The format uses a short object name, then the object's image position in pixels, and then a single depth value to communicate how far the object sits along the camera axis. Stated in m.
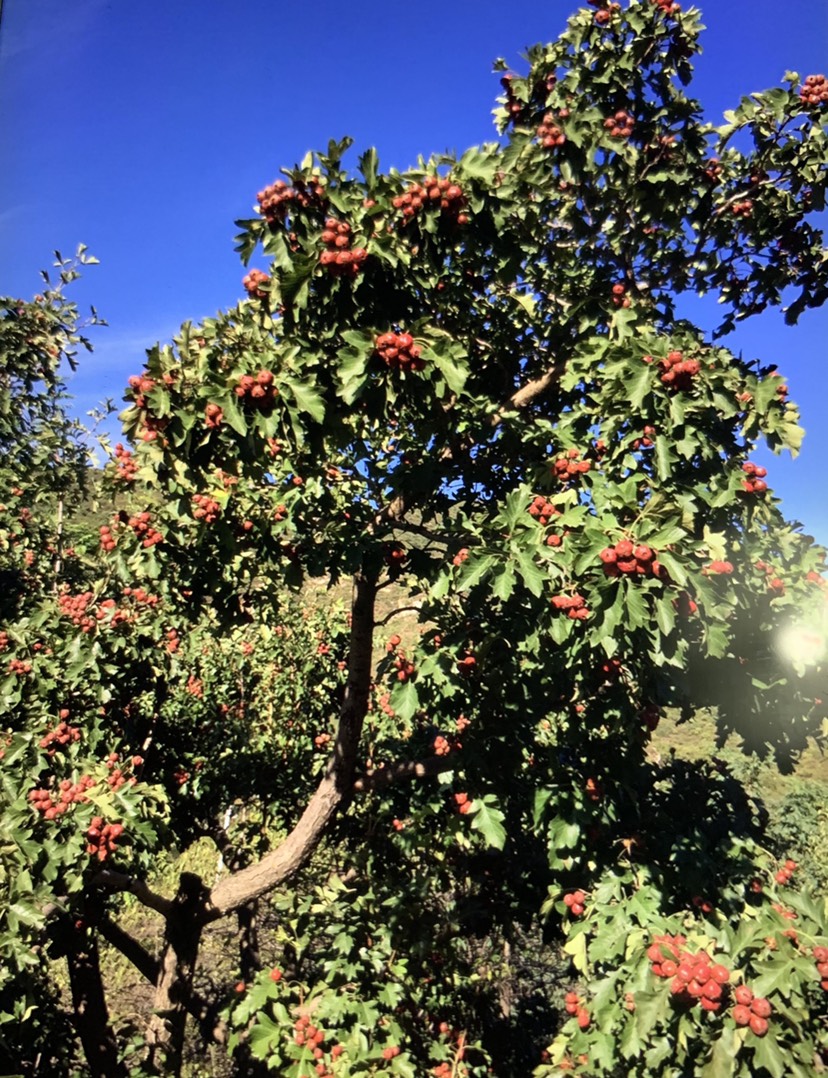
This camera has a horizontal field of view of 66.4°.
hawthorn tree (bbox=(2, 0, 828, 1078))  3.17
